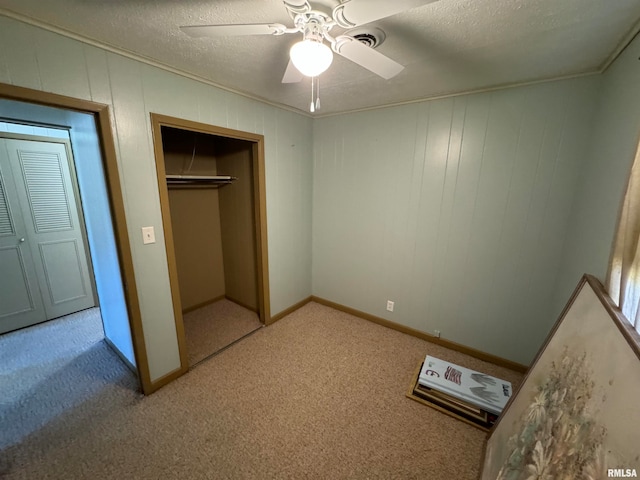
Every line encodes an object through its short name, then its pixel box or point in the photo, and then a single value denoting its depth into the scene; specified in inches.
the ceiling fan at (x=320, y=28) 32.4
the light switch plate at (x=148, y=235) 68.1
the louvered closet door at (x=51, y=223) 100.2
